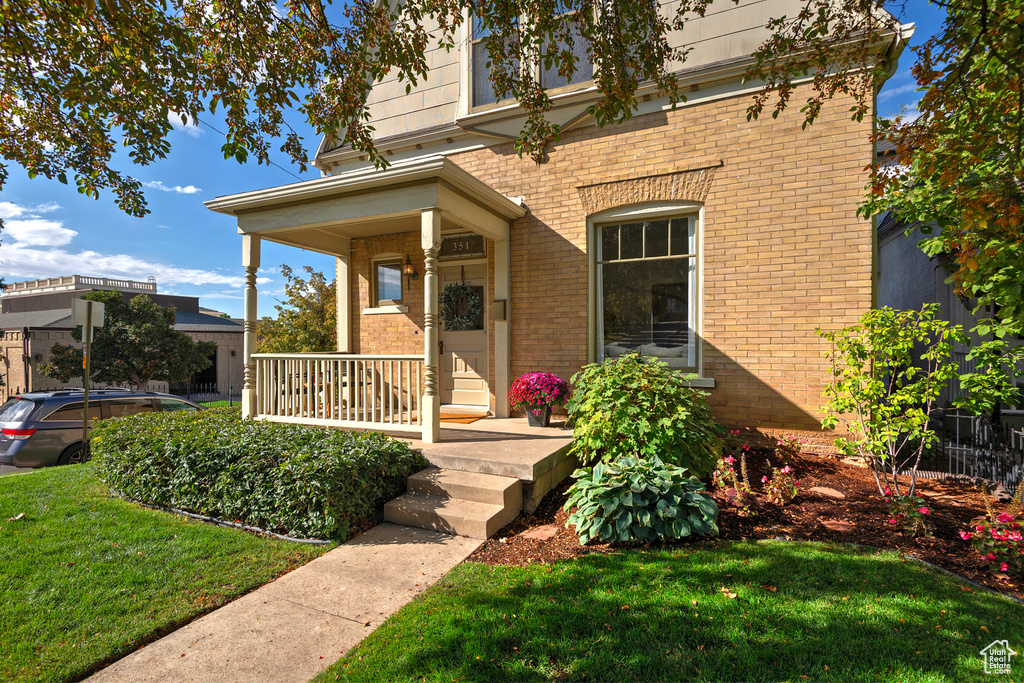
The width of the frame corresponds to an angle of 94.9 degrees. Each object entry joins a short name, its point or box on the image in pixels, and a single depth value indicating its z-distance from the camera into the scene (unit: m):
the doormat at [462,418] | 6.85
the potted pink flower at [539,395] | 6.21
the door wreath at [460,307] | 7.59
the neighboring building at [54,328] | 18.73
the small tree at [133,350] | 17.42
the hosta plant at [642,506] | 3.77
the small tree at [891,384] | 4.15
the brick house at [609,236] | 5.65
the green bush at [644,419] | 4.62
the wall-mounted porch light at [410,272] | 7.90
